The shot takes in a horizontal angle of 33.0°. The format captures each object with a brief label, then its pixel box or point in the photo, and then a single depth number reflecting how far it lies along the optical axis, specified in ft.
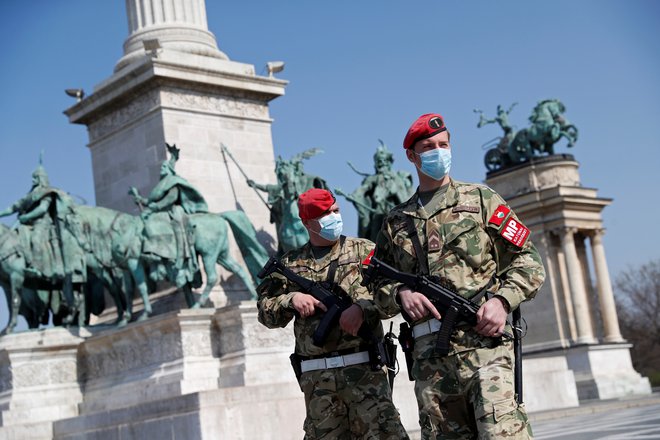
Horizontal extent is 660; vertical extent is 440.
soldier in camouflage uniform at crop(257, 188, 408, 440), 19.54
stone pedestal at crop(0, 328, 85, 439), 59.88
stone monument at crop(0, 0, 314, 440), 44.27
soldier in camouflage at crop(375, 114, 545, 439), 16.12
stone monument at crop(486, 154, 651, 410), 133.90
